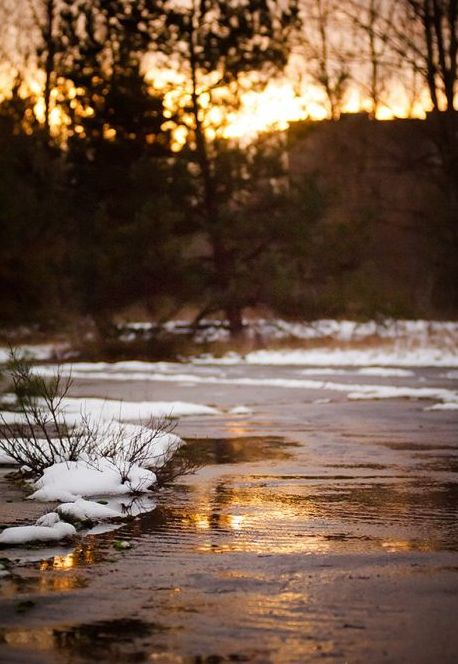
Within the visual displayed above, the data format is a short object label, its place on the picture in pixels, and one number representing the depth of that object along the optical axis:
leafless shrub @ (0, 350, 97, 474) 10.95
